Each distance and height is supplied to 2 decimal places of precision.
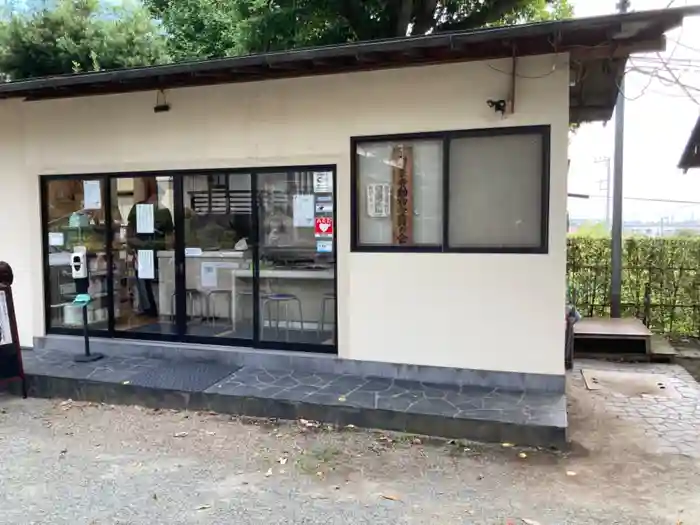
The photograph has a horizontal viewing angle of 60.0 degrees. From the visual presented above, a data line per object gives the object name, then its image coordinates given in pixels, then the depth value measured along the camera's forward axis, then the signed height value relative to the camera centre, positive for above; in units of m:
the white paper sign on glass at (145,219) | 6.92 +0.11
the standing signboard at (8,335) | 5.88 -1.03
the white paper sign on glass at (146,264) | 7.03 -0.42
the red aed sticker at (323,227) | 6.23 +0.00
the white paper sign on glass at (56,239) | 7.31 -0.12
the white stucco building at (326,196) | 5.41 +0.32
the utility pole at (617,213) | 8.41 +0.15
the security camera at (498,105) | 5.41 +1.07
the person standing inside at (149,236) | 6.86 -0.09
